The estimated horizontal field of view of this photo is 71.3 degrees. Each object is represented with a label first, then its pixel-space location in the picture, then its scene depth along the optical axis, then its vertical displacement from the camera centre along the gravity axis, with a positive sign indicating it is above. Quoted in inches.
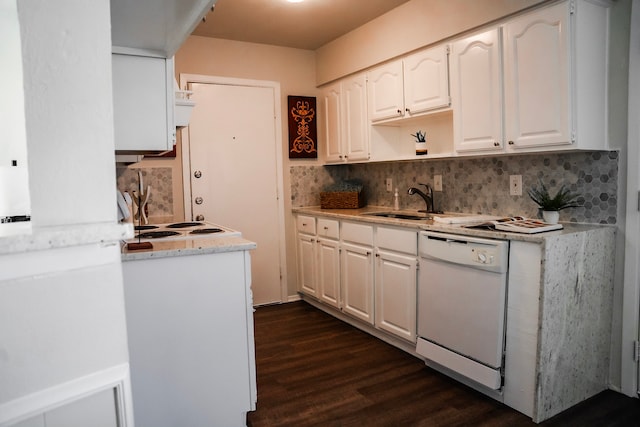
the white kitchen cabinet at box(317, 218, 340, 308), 149.2 -25.8
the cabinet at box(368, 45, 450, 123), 117.7 +28.8
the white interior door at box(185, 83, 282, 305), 157.5 +7.7
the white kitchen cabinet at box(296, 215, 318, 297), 162.6 -25.0
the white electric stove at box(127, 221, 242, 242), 98.3 -10.2
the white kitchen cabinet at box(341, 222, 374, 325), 132.8 -26.1
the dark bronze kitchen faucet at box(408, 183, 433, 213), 137.2 -3.1
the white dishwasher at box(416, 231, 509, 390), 92.4 -26.7
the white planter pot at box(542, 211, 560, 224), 97.5 -7.6
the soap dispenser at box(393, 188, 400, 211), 152.5 -5.6
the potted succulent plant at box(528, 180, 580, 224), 97.5 -4.3
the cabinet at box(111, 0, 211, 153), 74.5 +19.4
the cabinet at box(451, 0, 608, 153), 90.0 +21.9
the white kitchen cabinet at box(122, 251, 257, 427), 78.8 -27.5
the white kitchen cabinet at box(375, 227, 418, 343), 116.3 -26.0
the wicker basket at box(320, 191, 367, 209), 161.8 -4.9
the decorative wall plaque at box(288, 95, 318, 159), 173.0 +23.5
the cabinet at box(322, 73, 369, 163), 150.5 +23.8
